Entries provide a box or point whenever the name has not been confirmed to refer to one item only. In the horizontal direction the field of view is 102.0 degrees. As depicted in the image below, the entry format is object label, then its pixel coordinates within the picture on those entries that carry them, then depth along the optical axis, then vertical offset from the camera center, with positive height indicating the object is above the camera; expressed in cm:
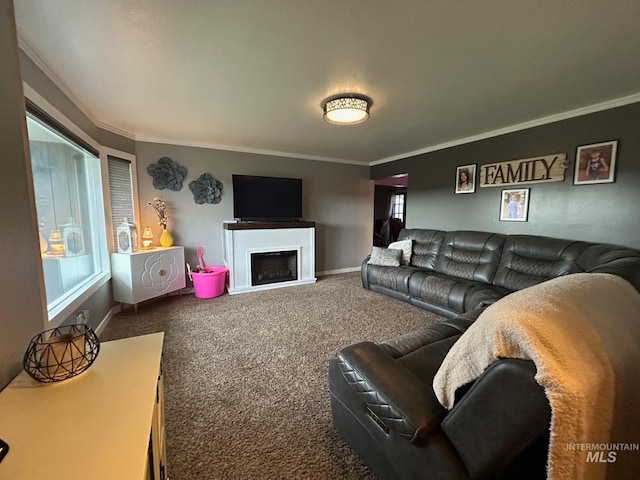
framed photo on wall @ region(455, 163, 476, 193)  372 +51
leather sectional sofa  68 -70
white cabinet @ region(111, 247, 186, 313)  303 -74
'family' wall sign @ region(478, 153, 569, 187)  293 +52
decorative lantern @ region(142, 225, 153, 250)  347 -33
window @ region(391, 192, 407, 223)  814 +24
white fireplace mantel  391 -52
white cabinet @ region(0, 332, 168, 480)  59 -58
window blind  317 +29
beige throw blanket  62 -40
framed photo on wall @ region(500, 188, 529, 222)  322 +11
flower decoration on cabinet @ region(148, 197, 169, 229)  364 +6
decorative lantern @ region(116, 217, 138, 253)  306 -28
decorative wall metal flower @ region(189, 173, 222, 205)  390 +38
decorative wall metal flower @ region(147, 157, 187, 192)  361 +56
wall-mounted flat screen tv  408 +25
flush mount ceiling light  233 +96
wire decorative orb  88 -50
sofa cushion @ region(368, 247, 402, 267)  389 -66
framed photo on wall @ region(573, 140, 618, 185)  256 +51
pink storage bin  368 -100
